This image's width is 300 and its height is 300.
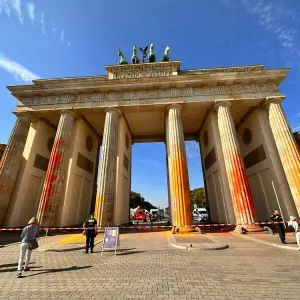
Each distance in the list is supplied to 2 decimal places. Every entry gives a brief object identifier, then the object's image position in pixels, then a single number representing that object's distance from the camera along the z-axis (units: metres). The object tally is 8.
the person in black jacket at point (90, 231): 7.23
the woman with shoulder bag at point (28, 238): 5.05
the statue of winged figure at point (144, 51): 21.81
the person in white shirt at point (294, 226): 6.76
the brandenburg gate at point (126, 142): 13.47
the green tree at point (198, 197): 63.22
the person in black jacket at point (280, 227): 7.80
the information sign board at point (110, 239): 6.95
